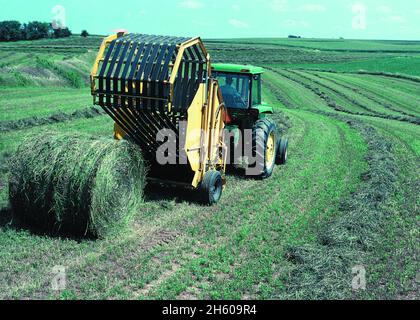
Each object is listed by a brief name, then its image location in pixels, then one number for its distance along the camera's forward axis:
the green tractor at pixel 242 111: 11.42
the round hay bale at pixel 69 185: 7.39
